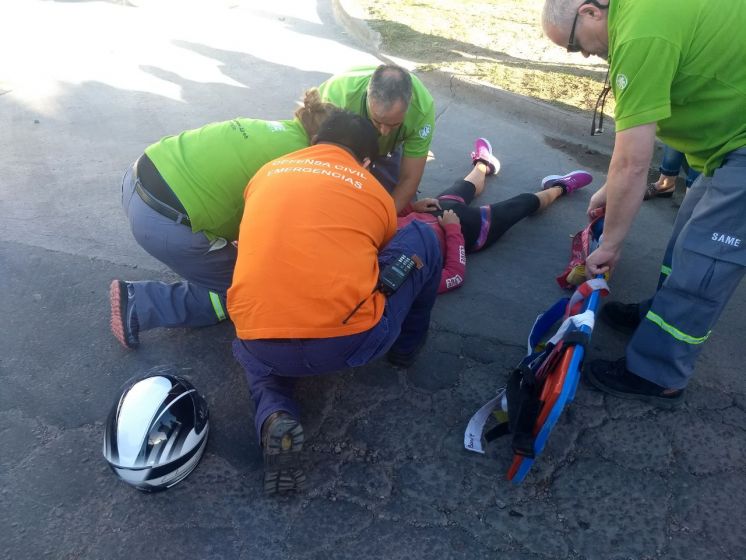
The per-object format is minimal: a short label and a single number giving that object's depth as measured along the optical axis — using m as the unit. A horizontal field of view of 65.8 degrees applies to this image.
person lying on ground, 3.32
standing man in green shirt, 2.04
